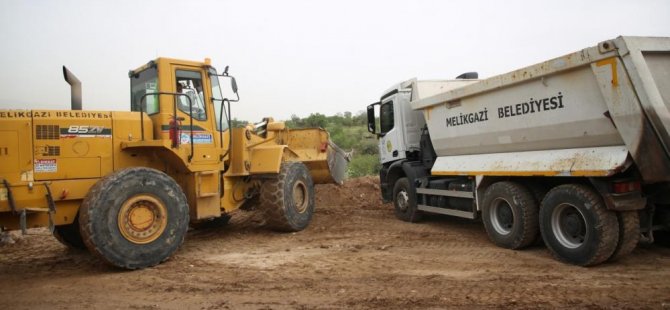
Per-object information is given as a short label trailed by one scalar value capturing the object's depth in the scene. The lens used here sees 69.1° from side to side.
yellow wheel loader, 5.80
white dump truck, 5.05
